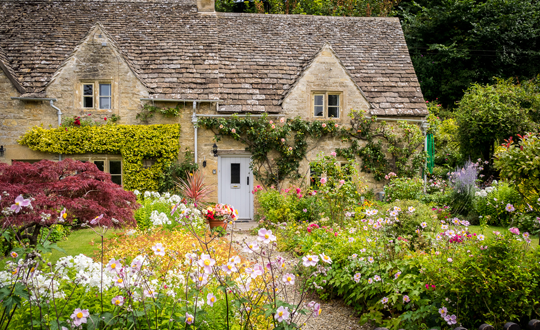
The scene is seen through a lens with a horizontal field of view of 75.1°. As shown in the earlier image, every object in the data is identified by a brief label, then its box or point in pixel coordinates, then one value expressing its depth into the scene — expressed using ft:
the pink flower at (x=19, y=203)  8.71
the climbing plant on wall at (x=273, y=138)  38.27
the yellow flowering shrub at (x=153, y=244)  18.44
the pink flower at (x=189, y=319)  8.47
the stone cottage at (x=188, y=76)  37.83
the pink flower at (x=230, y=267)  8.63
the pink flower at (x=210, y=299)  8.80
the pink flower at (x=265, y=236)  8.97
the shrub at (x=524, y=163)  18.60
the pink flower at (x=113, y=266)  9.21
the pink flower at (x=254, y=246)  9.25
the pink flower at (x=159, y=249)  9.82
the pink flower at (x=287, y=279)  8.82
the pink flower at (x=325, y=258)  9.22
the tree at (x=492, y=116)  43.60
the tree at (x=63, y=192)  14.14
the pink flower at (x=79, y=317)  8.19
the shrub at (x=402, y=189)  34.63
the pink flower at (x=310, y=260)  9.00
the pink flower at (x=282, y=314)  8.12
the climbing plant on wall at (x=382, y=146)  40.01
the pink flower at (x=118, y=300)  8.93
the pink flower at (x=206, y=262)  8.61
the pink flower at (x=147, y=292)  9.40
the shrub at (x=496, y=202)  31.81
